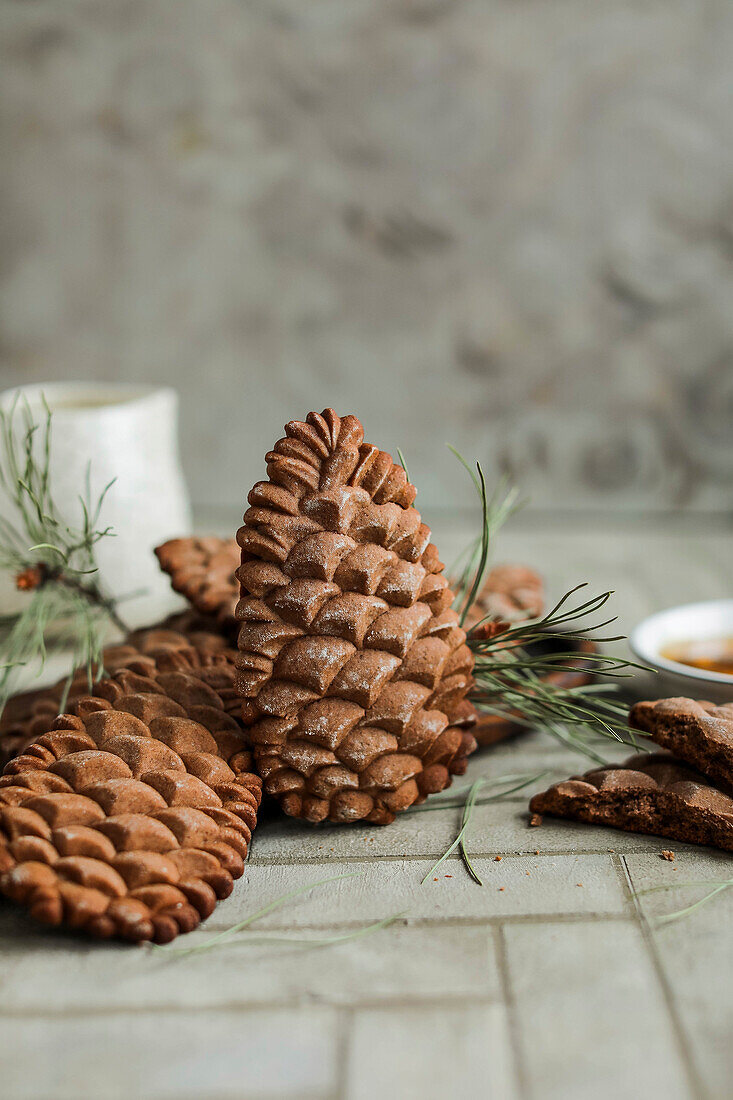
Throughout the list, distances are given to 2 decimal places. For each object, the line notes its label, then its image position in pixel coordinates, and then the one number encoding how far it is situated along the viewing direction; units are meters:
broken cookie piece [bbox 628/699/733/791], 0.35
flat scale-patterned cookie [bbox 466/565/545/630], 0.48
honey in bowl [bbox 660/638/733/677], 0.48
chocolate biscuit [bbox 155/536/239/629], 0.44
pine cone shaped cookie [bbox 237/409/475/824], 0.35
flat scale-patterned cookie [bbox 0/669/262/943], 0.29
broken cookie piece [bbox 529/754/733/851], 0.35
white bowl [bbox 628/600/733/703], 0.42
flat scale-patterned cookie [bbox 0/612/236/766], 0.41
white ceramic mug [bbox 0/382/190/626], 0.60
